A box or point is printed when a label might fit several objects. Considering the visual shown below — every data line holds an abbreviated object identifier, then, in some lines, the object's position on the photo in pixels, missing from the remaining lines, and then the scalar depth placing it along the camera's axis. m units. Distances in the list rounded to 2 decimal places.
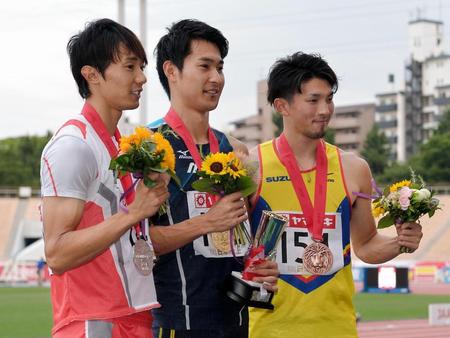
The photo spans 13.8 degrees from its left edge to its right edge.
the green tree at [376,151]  125.76
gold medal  7.27
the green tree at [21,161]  113.50
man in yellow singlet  8.02
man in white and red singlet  6.02
